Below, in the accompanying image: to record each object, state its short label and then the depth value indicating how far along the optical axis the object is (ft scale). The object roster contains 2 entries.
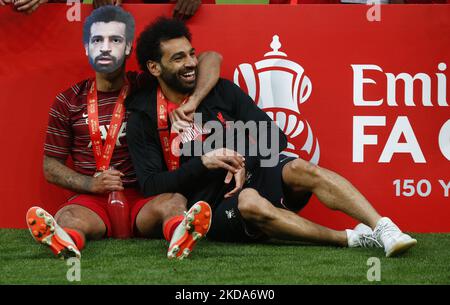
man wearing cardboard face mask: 36.86
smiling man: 34.22
